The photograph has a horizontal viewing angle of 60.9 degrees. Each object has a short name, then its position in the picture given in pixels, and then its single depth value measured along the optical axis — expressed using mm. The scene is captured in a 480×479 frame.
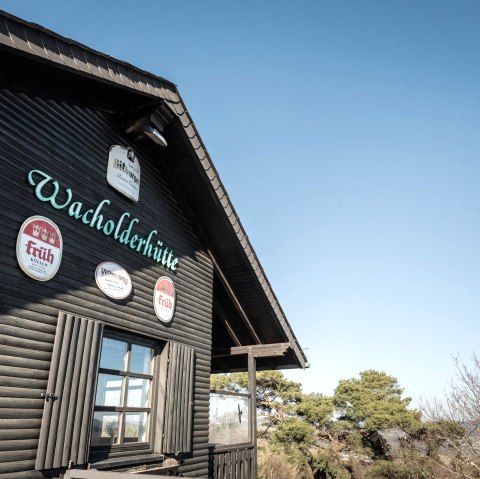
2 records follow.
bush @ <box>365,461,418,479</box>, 24844
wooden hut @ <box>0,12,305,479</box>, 4516
